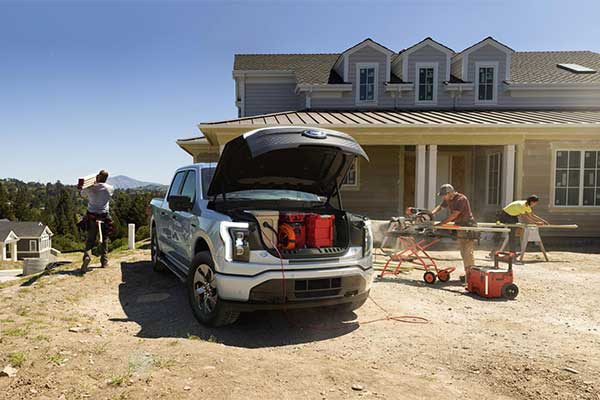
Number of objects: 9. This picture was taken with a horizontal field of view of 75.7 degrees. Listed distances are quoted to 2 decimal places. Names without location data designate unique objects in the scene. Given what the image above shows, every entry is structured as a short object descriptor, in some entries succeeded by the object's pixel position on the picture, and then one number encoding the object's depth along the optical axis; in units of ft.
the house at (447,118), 37.50
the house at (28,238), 130.62
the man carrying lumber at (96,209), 21.37
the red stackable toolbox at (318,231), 14.06
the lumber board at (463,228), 19.62
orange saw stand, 21.38
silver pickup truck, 12.53
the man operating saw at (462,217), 21.48
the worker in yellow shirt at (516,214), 26.96
